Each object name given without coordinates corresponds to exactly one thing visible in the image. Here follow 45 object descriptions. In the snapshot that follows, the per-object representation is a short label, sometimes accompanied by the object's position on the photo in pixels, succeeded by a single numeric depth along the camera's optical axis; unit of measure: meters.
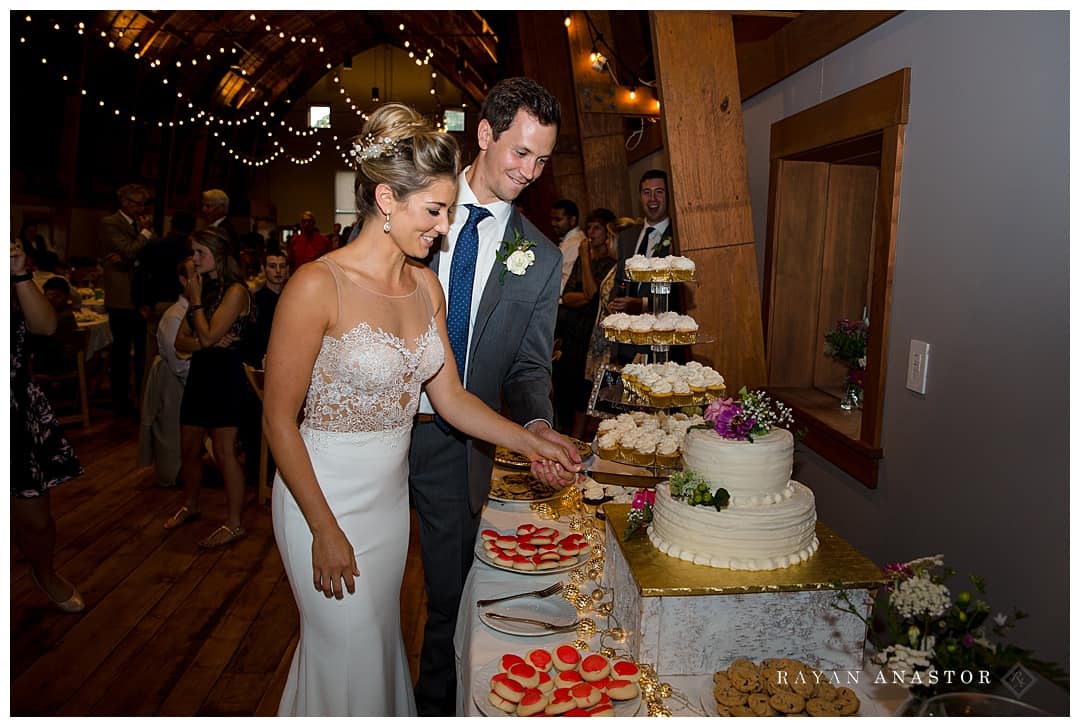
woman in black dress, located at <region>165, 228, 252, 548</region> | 4.26
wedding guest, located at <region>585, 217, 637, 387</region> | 4.94
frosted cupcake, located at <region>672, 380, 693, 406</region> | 2.63
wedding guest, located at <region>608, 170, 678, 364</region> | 4.43
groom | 2.31
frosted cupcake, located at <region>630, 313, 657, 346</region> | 2.97
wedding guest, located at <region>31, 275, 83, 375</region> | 6.44
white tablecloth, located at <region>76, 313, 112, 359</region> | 7.25
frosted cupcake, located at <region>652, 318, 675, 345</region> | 2.93
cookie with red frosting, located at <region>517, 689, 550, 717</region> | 1.44
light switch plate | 2.47
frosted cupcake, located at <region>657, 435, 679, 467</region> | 2.68
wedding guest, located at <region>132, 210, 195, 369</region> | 5.90
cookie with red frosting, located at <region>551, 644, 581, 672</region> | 1.59
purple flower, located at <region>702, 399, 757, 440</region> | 1.68
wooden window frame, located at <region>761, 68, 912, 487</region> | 2.68
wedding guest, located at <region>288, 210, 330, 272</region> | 9.46
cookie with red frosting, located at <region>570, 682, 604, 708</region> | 1.47
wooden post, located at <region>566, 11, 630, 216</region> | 8.38
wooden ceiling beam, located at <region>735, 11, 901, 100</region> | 2.92
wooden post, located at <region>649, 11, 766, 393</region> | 3.36
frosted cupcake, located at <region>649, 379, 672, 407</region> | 2.63
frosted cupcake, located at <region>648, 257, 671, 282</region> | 2.92
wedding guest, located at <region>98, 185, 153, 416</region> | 6.97
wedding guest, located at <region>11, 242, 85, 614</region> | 3.10
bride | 1.76
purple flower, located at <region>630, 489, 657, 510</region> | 1.87
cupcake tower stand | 2.69
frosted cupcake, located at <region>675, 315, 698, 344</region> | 2.92
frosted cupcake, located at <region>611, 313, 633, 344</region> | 3.01
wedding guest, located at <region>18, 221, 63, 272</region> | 8.92
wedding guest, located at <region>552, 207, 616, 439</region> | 6.27
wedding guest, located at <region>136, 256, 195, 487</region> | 5.06
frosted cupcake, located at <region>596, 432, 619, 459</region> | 2.81
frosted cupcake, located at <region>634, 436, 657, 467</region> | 2.72
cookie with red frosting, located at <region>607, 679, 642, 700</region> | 1.49
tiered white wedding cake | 1.62
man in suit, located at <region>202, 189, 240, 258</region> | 5.79
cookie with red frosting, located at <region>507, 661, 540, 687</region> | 1.52
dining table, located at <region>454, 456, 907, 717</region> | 1.50
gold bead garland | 1.52
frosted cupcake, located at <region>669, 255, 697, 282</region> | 2.90
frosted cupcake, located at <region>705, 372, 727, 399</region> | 2.71
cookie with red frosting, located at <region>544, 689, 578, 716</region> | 1.45
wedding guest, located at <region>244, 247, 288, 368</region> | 4.53
